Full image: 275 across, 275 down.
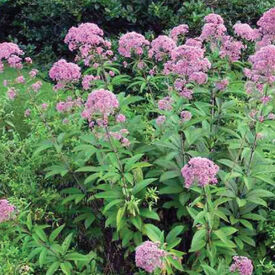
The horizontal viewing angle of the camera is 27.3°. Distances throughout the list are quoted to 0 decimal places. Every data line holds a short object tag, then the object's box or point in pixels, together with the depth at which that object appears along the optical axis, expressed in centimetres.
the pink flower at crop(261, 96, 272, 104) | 427
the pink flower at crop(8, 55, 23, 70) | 469
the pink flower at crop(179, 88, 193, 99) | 452
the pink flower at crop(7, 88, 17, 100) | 483
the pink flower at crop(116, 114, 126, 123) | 423
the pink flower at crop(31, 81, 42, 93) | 478
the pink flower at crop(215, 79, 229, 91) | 483
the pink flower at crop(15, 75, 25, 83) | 471
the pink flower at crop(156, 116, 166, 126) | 456
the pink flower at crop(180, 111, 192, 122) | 446
